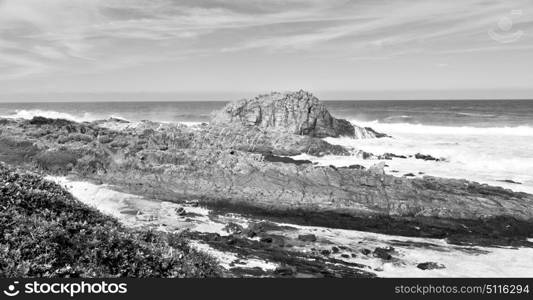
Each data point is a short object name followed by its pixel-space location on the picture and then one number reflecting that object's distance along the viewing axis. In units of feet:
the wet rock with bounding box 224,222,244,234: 63.98
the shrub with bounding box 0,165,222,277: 21.07
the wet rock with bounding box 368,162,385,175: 94.27
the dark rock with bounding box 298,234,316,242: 60.82
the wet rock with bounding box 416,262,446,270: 52.85
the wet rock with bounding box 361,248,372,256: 56.75
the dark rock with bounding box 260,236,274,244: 59.98
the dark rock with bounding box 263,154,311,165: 118.67
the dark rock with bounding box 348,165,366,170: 117.25
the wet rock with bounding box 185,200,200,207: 79.22
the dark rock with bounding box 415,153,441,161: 137.39
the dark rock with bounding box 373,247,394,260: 55.36
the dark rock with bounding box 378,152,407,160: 139.64
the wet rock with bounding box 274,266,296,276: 47.65
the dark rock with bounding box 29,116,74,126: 136.36
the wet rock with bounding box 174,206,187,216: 71.95
